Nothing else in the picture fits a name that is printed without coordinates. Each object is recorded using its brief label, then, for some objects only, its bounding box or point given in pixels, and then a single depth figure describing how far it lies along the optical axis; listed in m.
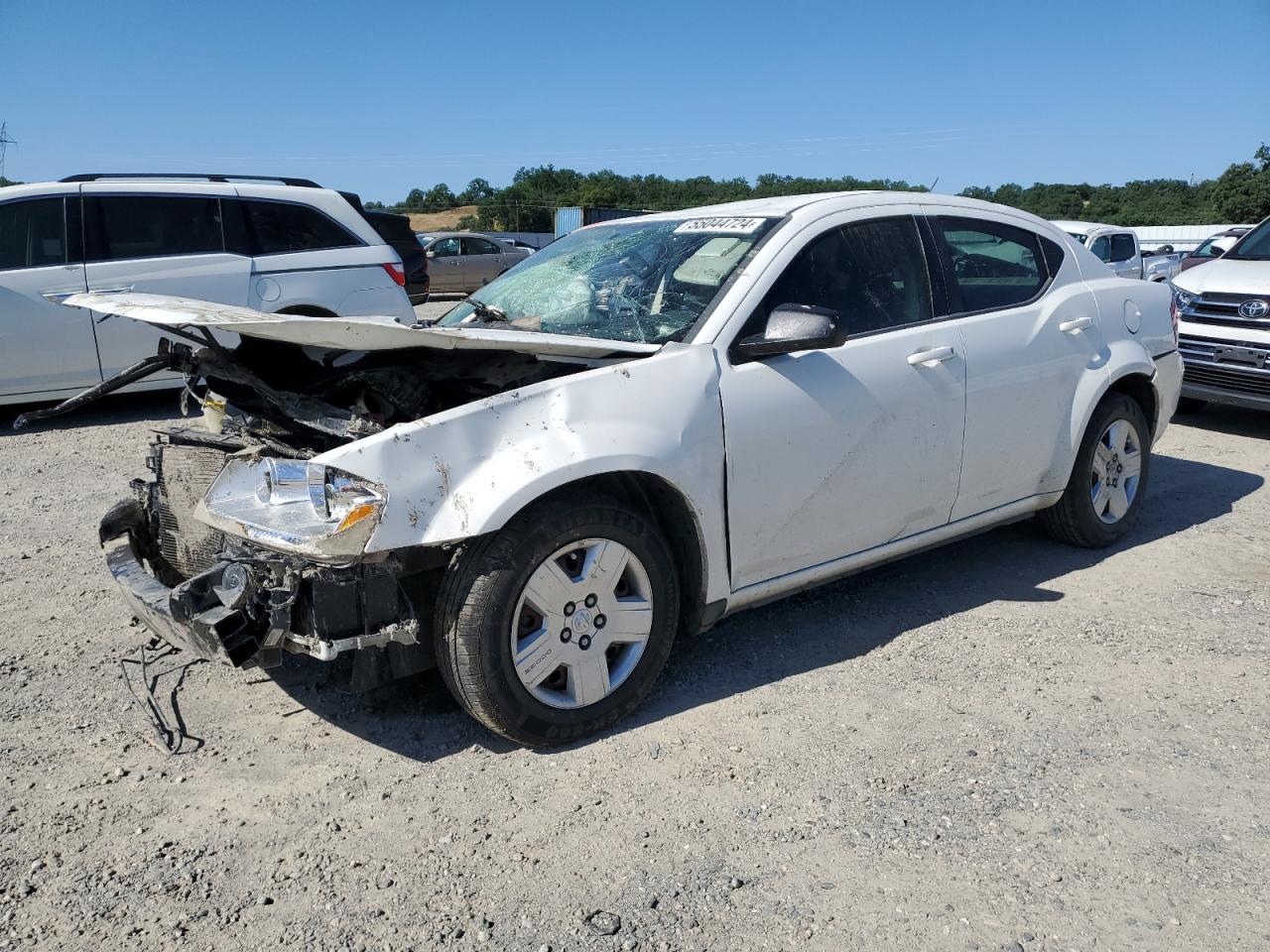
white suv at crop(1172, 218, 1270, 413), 7.33
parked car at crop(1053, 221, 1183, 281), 12.45
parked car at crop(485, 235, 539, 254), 24.12
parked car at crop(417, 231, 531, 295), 22.91
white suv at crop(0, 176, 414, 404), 7.57
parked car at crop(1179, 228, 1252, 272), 14.70
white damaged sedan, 2.84
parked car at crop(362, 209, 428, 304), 14.04
